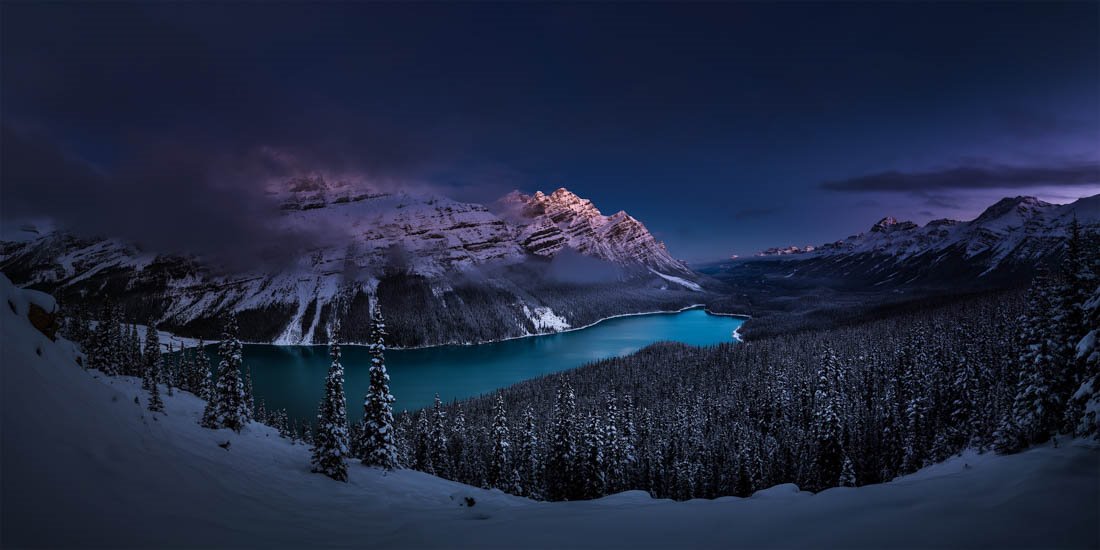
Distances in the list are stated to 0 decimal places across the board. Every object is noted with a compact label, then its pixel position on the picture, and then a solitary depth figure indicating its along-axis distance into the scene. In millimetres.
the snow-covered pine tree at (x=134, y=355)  57562
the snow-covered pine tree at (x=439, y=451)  52094
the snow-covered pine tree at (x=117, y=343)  48438
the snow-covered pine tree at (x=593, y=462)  35938
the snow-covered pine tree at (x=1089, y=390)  11875
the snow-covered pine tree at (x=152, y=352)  52750
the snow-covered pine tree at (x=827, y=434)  40531
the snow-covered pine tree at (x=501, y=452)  42281
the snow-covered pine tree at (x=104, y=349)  42500
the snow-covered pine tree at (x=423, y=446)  49594
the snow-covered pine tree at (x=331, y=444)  23062
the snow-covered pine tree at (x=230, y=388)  30377
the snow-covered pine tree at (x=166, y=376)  57131
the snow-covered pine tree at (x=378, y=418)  28531
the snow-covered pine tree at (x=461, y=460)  54875
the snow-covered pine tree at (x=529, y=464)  45281
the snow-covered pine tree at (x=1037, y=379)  18047
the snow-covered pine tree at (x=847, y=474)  35438
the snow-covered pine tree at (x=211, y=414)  28562
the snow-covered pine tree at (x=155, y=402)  23891
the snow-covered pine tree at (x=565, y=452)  36719
